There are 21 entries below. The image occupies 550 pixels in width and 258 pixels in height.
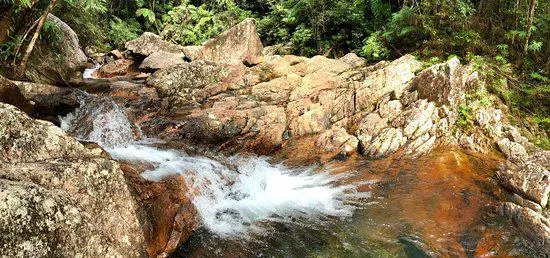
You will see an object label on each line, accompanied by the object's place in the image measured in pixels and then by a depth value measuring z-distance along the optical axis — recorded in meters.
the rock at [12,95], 6.62
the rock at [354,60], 11.42
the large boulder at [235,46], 13.40
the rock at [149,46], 16.52
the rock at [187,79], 10.98
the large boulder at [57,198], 2.63
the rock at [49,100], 7.98
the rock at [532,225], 4.98
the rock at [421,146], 7.82
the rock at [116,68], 15.74
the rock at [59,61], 9.75
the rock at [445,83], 8.40
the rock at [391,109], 8.55
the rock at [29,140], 3.48
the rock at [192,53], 14.05
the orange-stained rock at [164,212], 4.30
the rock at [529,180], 5.68
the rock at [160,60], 14.03
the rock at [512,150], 7.23
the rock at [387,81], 9.29
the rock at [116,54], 17.97
